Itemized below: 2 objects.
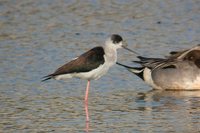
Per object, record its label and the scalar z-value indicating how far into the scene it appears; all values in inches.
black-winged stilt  424.2
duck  494.9
